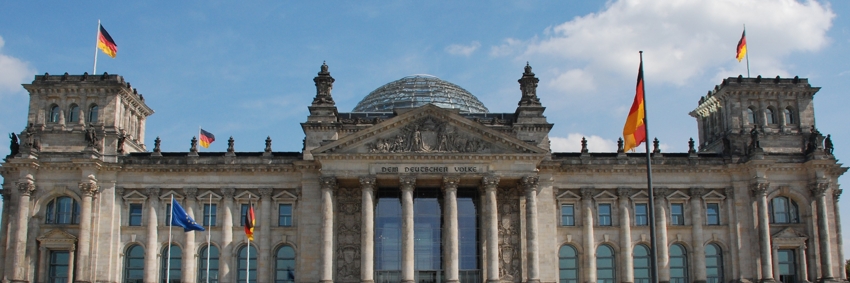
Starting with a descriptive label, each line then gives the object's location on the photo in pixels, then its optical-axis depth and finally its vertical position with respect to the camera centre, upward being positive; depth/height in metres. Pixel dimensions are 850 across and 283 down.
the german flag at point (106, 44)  64.12 +17.49
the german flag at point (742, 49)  66.81 +17.37
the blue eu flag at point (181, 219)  56.59 +4.50
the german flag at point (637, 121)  41.66 +7.86
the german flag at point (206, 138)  68.93 +11.60
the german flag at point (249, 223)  57.69 +4.30
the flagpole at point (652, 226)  37.62 +2.64
